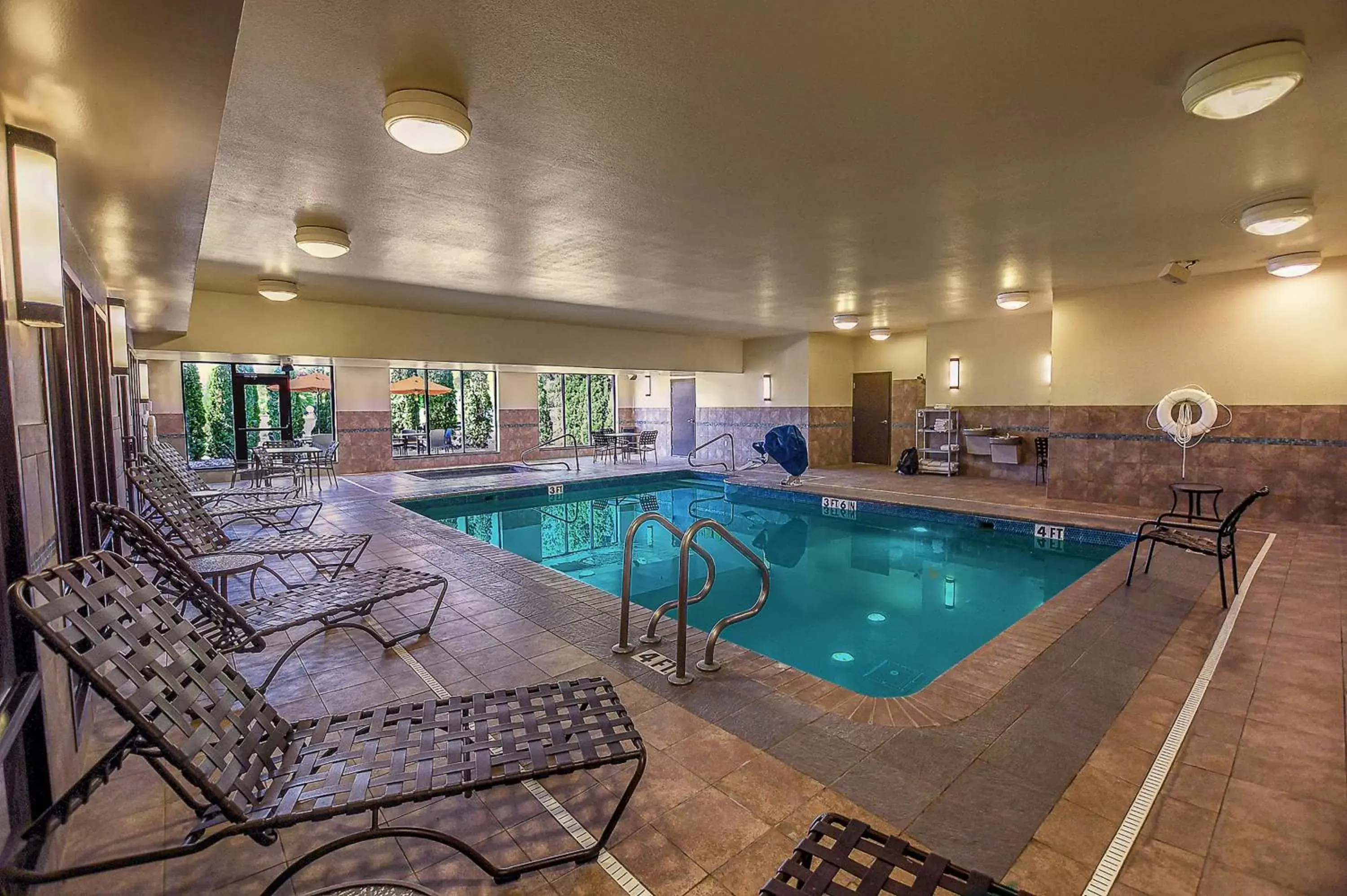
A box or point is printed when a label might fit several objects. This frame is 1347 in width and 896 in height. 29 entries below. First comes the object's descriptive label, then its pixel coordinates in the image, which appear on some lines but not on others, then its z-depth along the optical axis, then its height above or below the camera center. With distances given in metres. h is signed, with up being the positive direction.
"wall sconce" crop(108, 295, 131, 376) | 4.87 +0.60
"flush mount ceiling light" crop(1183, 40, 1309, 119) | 2.34 +1.23
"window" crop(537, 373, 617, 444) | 16.02 +0.08
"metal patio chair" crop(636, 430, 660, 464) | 14.22 -0.78
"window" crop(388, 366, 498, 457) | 13.77 -0.03
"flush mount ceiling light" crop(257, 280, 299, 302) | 6.36 +1.23
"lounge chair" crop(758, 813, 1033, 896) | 1.25 -0.96
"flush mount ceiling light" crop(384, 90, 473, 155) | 2.59 +1.21
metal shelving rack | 10.30 -0.61
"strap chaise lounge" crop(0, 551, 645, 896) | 1.47 -0.97
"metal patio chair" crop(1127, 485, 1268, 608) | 4.05 -0.94
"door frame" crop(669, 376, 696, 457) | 15.51 -0.49
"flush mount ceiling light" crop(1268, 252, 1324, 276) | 5.62 +1.23
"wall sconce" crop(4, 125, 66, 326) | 1.71 +0.52
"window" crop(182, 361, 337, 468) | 11.75 +0.04
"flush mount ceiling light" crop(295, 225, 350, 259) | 4.55 +1.23
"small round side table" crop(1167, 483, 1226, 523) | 5.17 -0.74
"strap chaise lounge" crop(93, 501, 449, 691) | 2.69 -0.94
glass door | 11.90 +0.01
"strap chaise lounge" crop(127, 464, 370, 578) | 4.04 -0.87
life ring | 6.26 -0.14
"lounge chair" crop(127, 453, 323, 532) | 5.00 -0.85
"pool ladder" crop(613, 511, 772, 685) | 2.88 -0.94
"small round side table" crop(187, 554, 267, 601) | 3.40 -0.87
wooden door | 12.52 -0.25
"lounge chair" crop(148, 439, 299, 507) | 6.45 -0.83
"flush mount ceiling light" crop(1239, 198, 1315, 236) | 4.06 +1.22
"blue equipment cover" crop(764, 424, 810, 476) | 10.05 -0.70
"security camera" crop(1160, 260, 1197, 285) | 5.98 +1.24
